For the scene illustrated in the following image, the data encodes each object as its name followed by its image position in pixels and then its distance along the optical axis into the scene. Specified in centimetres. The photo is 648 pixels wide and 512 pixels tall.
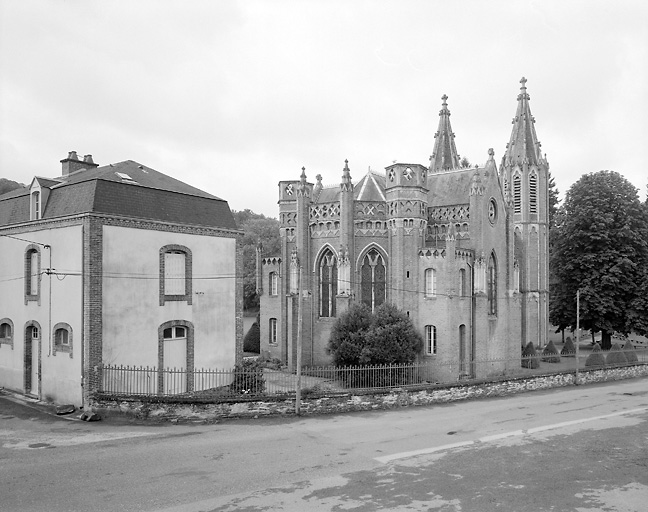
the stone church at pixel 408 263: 3052
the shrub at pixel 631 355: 3236
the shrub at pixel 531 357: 3544
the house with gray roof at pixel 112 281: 1962
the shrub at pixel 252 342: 3966
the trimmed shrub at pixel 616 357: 3166
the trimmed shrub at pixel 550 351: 3727
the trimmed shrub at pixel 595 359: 3136
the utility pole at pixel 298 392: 1907
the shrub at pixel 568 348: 3953
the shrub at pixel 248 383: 2102
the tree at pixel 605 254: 4112
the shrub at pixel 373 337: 2752
